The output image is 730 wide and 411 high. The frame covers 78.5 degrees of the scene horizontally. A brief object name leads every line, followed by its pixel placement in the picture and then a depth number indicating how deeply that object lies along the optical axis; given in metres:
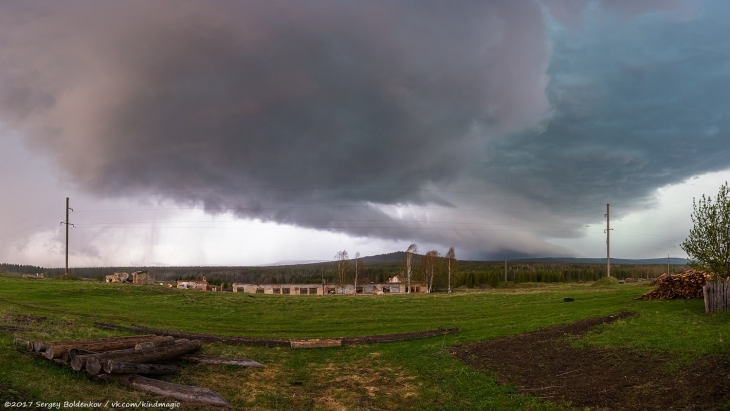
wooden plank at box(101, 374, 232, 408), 12.88
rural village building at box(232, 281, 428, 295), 91.75
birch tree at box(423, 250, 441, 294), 93.97
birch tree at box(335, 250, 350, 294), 102.45
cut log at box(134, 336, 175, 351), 15.73
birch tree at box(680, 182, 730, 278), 24.80
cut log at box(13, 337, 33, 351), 14.85
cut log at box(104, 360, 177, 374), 13.11
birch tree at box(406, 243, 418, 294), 90.97
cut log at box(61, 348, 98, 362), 13.64
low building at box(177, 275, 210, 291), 88.34
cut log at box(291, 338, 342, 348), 22.52
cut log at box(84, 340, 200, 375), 13.27
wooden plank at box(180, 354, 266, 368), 17.91
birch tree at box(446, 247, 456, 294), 94.69
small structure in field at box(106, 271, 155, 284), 86.38
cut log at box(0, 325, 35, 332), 19.20
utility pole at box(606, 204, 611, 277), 65.29
